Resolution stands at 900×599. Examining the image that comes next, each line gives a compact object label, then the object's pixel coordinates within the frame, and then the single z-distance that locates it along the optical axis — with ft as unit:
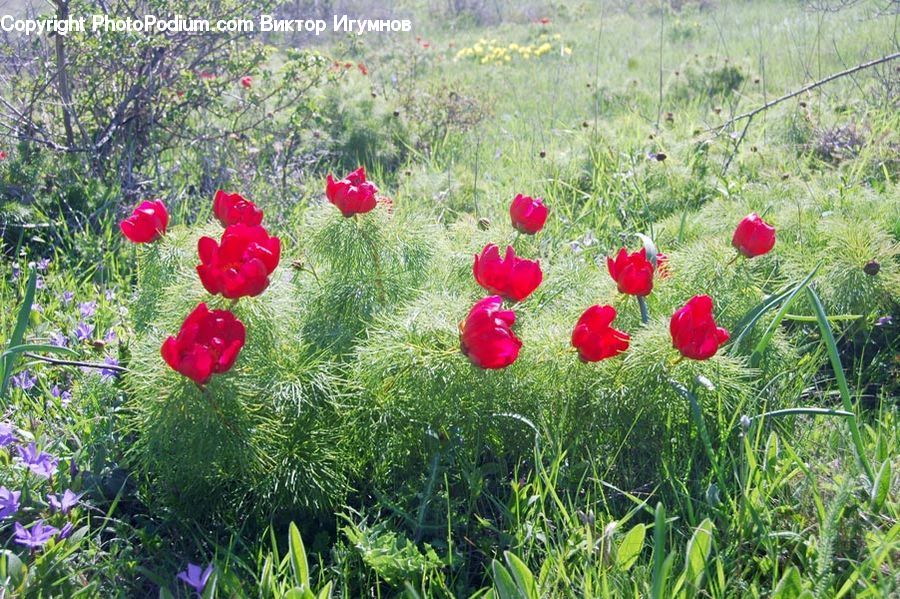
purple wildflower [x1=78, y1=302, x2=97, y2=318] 7.22
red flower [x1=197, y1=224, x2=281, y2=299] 4.38
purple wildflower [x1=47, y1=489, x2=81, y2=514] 4.94
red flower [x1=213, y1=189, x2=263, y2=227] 5.47
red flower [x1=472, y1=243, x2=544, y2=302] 4.82
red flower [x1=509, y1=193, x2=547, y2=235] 5.95
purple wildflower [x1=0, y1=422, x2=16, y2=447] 5.32
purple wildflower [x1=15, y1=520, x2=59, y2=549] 4.52
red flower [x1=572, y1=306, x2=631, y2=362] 4.49
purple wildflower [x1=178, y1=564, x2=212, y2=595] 4.47
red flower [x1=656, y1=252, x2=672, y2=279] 6.02
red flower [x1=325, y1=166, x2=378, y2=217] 5.48
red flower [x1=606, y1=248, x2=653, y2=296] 5.03
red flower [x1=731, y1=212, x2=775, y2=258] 5.64
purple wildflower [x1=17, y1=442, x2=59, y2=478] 5.02
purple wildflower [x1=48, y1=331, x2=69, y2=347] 6.74
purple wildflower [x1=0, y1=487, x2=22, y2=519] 4.80
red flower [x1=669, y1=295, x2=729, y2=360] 4.46
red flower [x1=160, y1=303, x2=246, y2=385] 4.01
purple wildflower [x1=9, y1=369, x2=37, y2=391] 6.37
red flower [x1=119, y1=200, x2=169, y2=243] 5.62
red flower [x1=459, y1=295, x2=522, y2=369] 4.19
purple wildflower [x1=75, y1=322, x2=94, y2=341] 6.71
